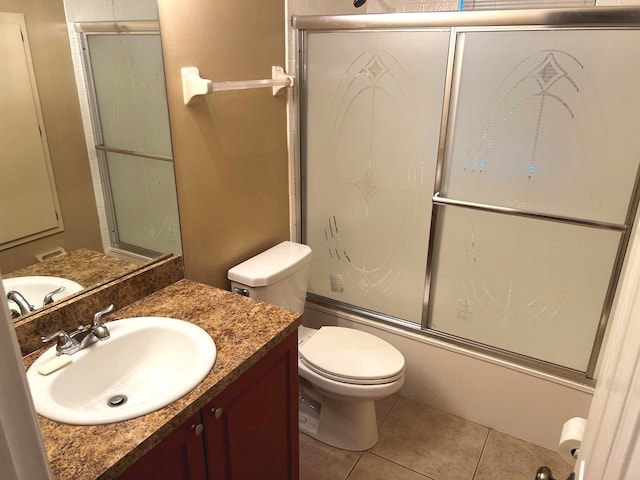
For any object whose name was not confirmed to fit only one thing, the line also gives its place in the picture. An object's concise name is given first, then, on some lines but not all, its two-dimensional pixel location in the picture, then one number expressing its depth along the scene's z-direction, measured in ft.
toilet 6.45
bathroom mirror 4.15
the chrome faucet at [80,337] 4.28
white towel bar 5.43
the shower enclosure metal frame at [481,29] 5.42
